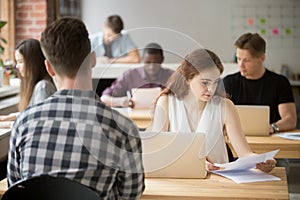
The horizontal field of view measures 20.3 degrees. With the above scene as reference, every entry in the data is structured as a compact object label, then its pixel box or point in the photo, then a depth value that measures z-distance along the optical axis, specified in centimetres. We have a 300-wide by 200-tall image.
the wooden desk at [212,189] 315
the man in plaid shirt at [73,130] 259
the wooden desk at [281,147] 465
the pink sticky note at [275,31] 1125
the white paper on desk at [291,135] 494
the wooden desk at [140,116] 563
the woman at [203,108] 385
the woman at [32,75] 551
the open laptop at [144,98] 634
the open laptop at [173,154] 351
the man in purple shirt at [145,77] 720
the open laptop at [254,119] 496
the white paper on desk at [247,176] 348
